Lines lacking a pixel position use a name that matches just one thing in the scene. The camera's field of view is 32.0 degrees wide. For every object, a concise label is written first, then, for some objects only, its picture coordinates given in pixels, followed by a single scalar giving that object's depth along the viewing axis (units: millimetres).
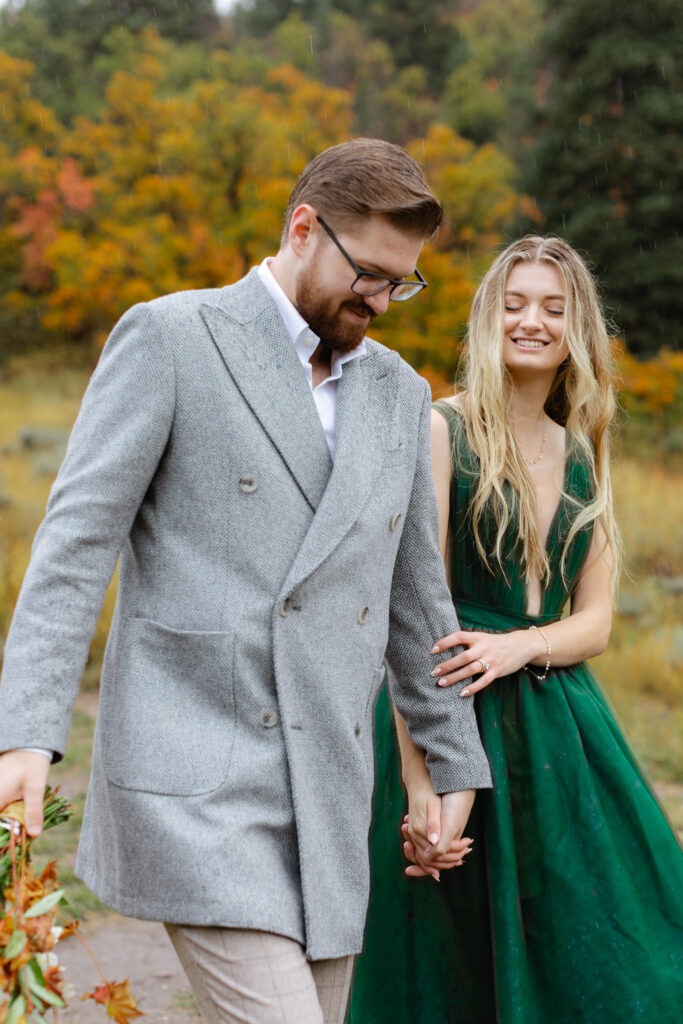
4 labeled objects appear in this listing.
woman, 2857
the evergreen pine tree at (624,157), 23297
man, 1955
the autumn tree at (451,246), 18672
